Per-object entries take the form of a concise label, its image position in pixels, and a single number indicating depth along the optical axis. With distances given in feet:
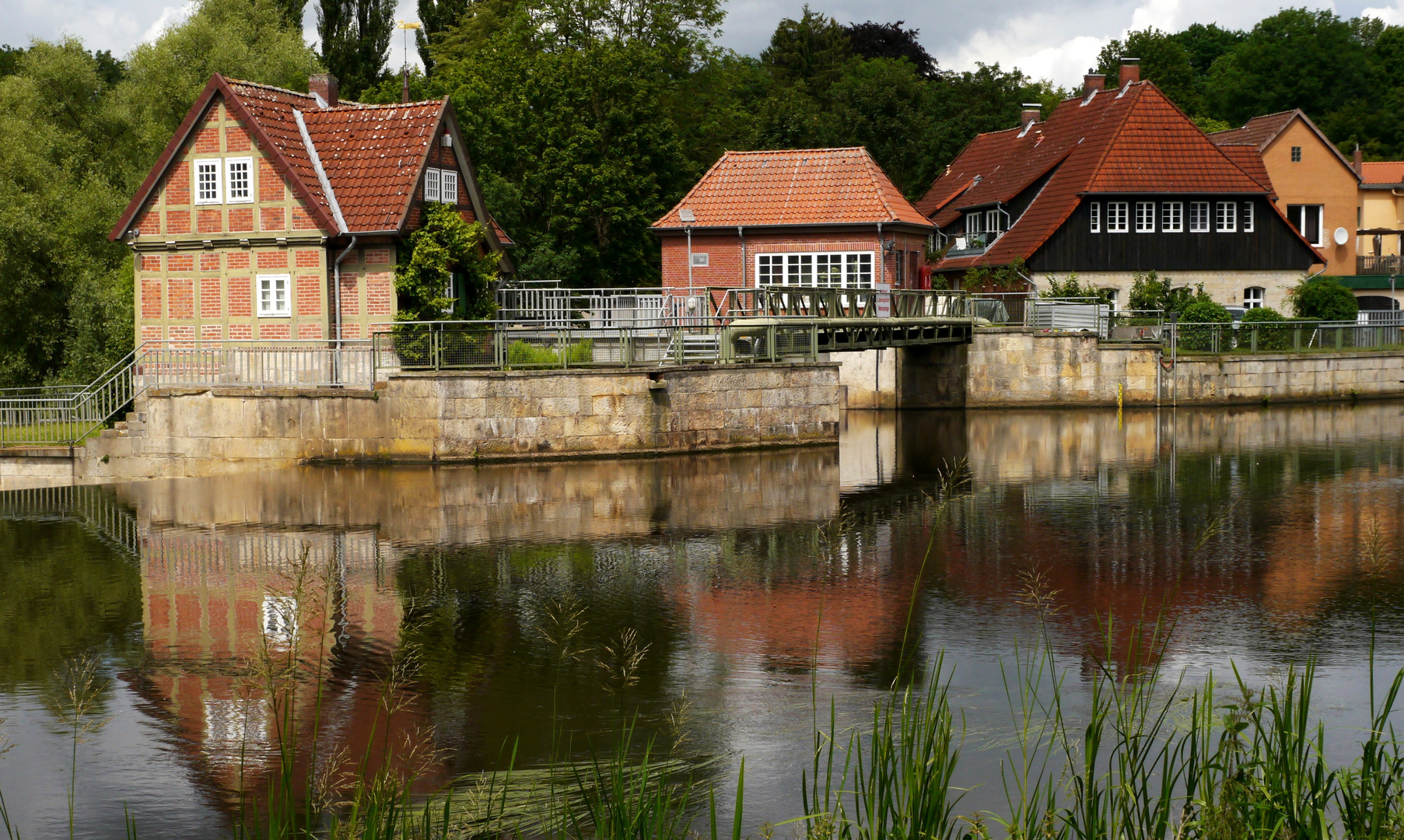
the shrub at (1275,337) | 138.41
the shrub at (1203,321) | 135.74
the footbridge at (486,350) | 90.89
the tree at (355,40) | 195.83
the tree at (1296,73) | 266.16
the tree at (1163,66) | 262.06
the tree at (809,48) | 254.68
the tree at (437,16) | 229.45
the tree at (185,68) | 157.99
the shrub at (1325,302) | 150.30
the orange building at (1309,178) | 176.55
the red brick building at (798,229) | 142.72
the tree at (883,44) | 260.21
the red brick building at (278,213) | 107.14
